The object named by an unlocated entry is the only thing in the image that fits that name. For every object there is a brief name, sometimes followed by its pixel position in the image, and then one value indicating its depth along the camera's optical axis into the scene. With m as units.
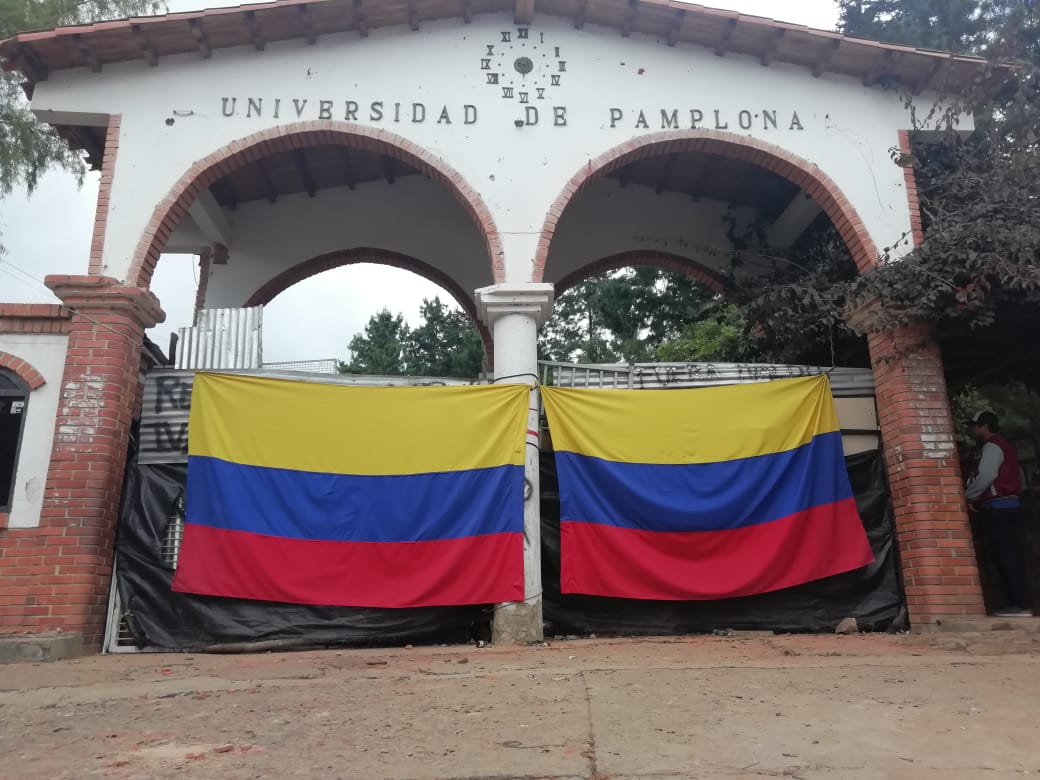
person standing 6.64
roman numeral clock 7.39
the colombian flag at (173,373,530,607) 6.07
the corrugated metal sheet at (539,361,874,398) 7.26
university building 6.32
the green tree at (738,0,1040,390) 5.61
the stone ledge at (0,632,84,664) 5.51
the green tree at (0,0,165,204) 11.34
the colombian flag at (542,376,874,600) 6.38
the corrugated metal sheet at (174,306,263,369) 7.20
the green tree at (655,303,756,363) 9.44
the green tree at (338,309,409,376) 26.03
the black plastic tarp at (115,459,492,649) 6.09
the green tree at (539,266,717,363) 14.62
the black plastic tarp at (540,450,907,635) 6.54
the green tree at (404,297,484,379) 22.75
